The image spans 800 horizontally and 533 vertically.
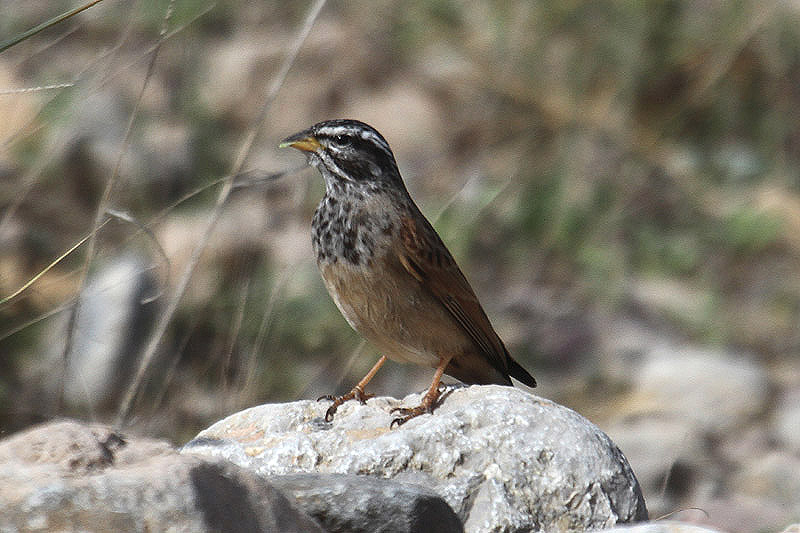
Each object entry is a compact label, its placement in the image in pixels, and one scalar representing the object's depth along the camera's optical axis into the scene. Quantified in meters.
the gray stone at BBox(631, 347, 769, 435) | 15.73
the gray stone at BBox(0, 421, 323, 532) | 5.77
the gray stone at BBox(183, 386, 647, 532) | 8.03
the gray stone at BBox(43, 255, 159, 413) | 15.48
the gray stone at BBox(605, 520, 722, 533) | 6.48
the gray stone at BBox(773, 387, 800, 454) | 15.26
